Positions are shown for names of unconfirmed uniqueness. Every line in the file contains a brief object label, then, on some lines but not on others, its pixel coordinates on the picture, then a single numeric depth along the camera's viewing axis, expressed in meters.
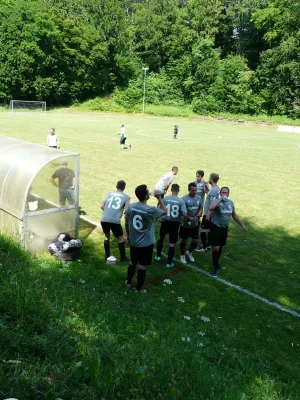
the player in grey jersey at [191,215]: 8.95
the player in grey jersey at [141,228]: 7.00
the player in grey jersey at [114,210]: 8.34
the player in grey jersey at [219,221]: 8.40
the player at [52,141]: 18.25
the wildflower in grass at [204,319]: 6.77
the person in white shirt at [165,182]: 11.70
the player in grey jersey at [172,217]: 8.47
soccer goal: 53.84
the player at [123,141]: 24.44
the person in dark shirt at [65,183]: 9.09
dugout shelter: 8.31
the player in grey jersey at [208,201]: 9.62
